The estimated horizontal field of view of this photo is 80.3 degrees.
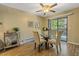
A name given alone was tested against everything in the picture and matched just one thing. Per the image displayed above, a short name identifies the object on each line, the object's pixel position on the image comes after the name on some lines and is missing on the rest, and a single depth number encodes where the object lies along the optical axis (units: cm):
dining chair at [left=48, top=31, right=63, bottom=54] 148
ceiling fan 127
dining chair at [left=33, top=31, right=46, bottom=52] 170
